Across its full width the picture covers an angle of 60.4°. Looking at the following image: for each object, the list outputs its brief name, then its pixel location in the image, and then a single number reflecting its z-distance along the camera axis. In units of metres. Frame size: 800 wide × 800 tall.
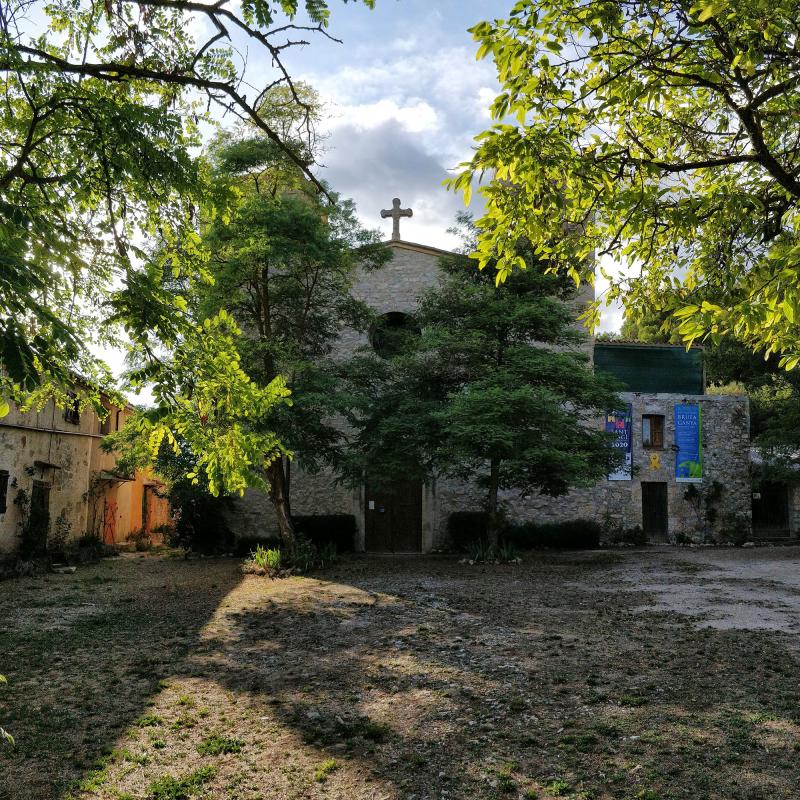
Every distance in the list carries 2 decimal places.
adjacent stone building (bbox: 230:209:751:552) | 17.83
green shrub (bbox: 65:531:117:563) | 16.16
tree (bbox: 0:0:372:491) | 4.04
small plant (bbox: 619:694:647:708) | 4.63
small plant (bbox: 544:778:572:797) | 3.43
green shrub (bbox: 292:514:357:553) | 16.86
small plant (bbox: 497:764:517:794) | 3.50
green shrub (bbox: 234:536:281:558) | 16.67
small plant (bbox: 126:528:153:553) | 20.18
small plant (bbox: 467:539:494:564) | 14.44
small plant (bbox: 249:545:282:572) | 12.92
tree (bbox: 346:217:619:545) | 12.88
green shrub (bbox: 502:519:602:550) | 17.61
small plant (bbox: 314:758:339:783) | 3.74
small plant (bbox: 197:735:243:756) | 4.17
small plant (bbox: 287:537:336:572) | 13.11
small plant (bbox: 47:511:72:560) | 15.34
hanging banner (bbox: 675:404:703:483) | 20.34
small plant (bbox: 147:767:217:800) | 3.60
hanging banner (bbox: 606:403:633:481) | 19.89
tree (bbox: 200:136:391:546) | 12.22
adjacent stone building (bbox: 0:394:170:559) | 13.78
